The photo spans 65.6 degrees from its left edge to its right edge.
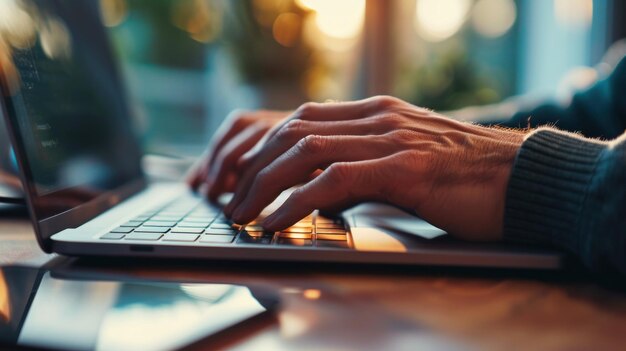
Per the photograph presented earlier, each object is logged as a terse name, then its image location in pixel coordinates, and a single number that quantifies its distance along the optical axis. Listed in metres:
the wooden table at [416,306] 0.30
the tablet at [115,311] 0.29
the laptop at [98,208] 0.43
